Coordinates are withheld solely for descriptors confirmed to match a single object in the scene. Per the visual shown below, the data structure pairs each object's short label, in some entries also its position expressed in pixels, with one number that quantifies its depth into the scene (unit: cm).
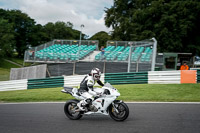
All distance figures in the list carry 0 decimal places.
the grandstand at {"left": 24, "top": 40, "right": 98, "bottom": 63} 2159
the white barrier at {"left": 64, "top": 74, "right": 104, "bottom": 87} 1412
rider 643
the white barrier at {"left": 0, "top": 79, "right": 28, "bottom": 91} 1505
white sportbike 605
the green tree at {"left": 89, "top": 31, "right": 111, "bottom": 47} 8636
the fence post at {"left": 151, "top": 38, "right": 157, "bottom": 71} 1285
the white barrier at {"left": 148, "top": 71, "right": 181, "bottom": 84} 1255
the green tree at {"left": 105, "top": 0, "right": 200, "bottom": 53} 2861
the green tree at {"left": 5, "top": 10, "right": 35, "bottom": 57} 6469
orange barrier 1248
